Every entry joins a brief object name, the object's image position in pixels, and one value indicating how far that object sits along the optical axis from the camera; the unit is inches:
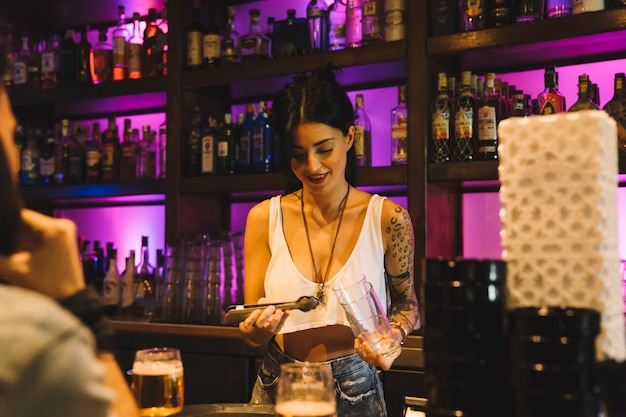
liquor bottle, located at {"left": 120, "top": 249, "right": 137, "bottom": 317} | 128.1
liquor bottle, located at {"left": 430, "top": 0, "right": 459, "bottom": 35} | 98.7
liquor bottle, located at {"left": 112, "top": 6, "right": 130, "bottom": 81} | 129.1
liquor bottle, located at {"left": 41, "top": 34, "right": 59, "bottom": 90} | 135.0
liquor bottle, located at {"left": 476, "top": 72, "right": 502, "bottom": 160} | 95.5
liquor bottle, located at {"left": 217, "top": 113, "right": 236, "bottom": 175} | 116.6
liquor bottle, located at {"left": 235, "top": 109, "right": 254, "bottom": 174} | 115.4
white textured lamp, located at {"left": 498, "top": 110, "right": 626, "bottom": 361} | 31.0
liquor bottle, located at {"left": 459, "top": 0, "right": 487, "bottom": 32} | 96.8
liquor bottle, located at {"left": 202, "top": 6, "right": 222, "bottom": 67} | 118.3
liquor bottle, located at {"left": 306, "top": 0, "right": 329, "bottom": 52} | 109.4
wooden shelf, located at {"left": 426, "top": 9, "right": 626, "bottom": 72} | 87.4
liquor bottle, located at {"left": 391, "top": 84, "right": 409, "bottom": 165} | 103.4
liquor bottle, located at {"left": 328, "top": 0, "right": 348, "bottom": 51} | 107.5
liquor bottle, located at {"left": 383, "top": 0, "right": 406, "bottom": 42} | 102.3
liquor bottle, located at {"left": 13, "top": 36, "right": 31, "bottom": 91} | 137.9
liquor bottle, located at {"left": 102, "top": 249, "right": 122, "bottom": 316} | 128.0
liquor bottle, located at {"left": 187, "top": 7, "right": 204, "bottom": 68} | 119.3
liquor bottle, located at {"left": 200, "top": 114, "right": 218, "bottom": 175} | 117.0
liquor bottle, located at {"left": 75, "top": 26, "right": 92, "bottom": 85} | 133.0
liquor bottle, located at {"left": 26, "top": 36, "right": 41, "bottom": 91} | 137.5
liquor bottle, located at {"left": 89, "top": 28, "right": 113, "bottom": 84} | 131.3
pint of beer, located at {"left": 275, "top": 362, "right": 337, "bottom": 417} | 36.9
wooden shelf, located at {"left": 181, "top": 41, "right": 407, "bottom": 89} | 101.8
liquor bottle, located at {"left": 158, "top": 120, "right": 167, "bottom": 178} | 126.2
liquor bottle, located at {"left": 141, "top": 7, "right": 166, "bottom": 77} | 125.7
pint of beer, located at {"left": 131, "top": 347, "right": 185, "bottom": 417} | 43.5
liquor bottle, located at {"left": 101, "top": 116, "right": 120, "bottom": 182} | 129.3
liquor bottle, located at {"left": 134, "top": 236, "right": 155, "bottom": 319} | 125.8
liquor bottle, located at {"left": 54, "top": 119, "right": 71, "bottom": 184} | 133.8
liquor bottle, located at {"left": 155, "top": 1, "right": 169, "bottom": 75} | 125.3
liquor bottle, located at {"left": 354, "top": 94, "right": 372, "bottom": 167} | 106.7
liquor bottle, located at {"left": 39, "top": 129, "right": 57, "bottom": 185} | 135.2
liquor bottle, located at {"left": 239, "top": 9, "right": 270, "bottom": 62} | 116.0
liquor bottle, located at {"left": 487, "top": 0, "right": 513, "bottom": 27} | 95.2
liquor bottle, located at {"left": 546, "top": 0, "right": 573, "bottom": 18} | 91.2
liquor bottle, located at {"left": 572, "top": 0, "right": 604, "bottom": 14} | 88.2
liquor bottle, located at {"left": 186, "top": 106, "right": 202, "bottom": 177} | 119.3
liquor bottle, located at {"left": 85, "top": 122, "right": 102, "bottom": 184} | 130.2
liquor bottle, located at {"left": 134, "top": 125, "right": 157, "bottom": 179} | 127.3
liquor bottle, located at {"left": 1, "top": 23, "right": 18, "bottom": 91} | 141.2
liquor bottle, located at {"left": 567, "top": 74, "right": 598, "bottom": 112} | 89.8
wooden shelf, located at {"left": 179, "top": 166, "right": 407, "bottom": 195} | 101.1
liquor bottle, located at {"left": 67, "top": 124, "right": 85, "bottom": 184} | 132.3
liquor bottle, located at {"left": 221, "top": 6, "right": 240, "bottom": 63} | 117.4
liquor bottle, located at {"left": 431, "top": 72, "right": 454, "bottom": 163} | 98.0
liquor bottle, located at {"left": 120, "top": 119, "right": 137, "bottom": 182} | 128.2
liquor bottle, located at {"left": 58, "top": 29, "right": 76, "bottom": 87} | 132.9
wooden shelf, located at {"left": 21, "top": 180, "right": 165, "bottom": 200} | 122.6
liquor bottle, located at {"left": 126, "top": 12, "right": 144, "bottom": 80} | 128.0
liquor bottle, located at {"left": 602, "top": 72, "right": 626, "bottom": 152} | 88.8
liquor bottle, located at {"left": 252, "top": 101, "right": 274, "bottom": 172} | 113.2
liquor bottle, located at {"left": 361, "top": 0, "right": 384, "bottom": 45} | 105.0
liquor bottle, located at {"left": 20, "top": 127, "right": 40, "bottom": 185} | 136.9
